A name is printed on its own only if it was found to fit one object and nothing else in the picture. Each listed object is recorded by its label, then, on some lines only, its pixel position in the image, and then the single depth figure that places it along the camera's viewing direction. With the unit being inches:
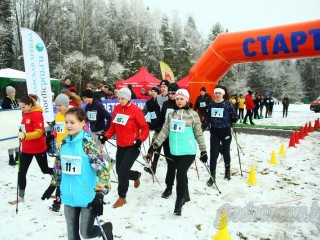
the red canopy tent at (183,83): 969.7
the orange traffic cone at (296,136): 409.0
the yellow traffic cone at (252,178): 239.1
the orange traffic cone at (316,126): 548.5
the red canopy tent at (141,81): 889.5
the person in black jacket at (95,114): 228.0
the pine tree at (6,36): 1373.0
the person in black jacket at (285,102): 890.7
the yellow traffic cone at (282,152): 344.7
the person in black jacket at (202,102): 369.7
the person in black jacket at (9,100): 326.0
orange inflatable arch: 378.6
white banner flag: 320.5
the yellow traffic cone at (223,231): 135.0
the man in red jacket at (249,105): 656.4
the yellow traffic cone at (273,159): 305.6
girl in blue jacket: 108.9
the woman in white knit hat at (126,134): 187.8
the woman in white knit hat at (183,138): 173.0
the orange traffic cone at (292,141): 390.3
